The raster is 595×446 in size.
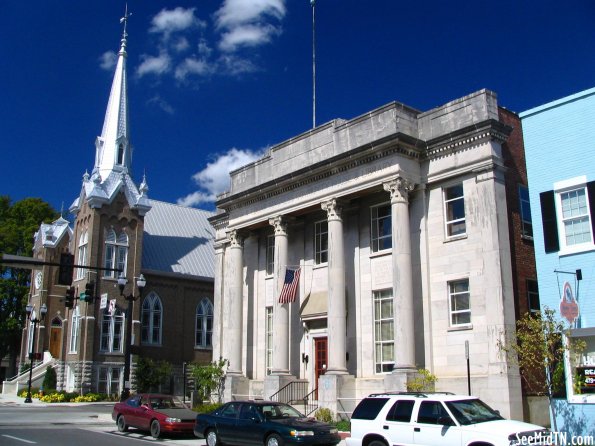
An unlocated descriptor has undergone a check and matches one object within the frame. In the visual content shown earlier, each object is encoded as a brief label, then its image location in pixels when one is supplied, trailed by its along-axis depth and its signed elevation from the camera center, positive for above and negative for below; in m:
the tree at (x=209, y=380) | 32.91 -0.43
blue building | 19.25 +4.29
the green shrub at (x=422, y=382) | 23.02 -0.40
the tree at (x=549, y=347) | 18.05 +0.60
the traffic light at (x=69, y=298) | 30.49 +3.29
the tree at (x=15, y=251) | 59.03 +10.88
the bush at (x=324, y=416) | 25.03 -1.64
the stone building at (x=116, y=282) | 49.94 +7.09
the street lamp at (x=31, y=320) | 43.97 +3.83
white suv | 13.54 -1.13
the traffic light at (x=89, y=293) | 28.69 +3.34
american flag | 29.38 +3.66
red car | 21.89 -1.42
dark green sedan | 17.30 -1.46
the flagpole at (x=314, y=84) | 33.64 +14.14
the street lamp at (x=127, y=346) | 28.06 +1.08
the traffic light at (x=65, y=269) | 25.21 +3.82
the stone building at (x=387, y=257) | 23.86 +4.44
